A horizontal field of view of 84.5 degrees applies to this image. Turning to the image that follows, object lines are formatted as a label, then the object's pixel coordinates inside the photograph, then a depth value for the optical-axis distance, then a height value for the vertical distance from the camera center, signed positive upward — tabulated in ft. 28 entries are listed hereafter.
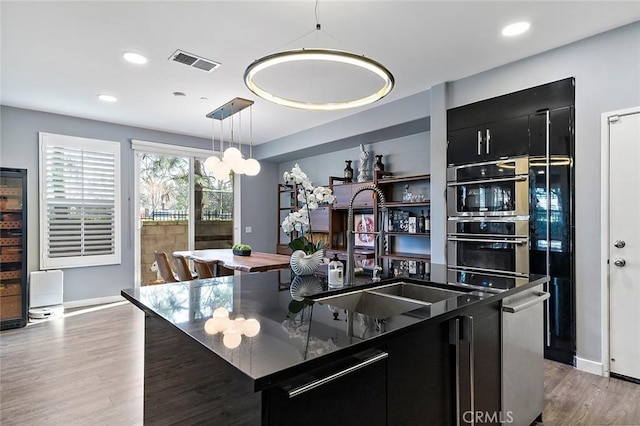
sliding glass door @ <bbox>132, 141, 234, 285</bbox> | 19.49 +0.47
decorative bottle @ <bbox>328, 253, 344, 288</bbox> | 6.44 -1.13
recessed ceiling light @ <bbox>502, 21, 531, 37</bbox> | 9.05 +4.84
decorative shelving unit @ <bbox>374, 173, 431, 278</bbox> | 15.26 -0.11
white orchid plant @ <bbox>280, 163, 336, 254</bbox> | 7.15 +0.10
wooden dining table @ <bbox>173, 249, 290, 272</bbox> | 11.88 -1.81
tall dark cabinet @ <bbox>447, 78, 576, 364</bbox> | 10.05 +0.84
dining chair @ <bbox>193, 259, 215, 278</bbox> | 11.88 -1.91
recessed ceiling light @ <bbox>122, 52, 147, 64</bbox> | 10.71 +4.84
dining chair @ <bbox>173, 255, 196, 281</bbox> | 13.12 -2.11
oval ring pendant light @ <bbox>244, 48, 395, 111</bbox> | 5.97 +2.66
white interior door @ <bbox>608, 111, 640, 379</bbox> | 8.96 -0.83
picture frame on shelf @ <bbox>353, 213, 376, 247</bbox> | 18.38 -0.75
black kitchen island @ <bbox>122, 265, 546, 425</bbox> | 3.15 -1.65
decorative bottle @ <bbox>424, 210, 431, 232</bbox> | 15.00 -0.49
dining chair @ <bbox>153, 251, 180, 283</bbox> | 13.98 -2.18
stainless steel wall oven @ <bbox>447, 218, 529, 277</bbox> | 10.77 -1.06
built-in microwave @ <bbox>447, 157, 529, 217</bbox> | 10.78 +0.79
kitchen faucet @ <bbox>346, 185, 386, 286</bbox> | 6.81 -0.67
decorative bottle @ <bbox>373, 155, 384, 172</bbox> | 17.23 +2.40
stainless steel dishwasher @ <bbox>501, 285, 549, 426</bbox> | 5.97 -2.61
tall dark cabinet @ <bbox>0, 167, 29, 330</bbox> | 13.99 -1.34
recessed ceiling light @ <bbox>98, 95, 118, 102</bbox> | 14.43 +4.80
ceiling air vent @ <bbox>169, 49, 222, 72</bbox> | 10.70 +4.85
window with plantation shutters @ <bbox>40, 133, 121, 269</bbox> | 16.46 +0.58
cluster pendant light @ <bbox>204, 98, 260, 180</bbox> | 13.38 +1.91
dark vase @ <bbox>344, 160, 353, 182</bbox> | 18.79 +2.14
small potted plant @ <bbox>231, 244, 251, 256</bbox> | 14.75 -1.59
